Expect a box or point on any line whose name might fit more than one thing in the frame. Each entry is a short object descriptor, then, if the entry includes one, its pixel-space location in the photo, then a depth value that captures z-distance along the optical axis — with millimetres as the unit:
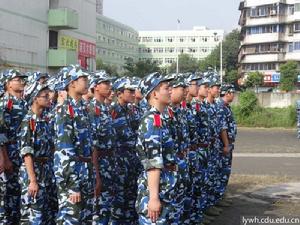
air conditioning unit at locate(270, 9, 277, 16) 55875
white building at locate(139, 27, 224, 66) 99625
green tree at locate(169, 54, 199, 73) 74412
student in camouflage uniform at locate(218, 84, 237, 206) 7683
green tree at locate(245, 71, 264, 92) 47500
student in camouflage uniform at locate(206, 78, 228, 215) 7098
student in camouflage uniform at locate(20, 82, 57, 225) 4992
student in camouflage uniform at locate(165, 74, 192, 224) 4312
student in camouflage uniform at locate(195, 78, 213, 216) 6461
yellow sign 33906
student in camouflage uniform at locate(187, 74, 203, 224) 5988
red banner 36422
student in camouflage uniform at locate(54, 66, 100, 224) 4520
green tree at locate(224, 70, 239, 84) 53219
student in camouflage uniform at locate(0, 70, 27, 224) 5730
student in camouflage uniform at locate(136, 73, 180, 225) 3973
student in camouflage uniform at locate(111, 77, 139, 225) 5715
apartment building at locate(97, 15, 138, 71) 77562
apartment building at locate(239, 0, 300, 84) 55250
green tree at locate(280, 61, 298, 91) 46219
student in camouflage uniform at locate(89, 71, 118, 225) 5430
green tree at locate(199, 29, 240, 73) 67875
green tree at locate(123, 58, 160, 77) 51400
